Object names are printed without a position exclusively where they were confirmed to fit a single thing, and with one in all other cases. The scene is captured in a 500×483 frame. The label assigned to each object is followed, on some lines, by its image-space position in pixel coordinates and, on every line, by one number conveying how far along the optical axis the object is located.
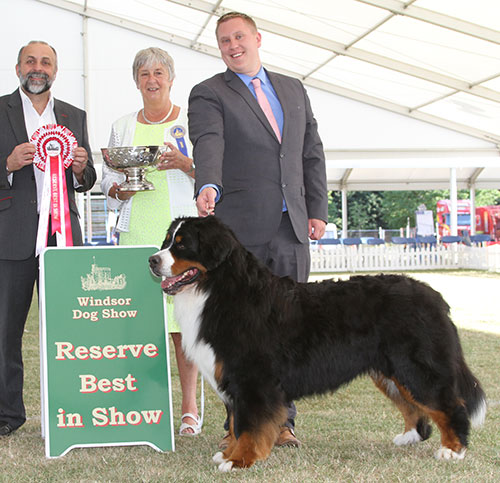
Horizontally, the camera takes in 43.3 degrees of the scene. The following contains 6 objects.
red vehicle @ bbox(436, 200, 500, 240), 27.34
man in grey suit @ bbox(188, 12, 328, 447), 3.31
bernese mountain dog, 2.82
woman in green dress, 3.72
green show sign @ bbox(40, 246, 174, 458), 3.19
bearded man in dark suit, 3.50
